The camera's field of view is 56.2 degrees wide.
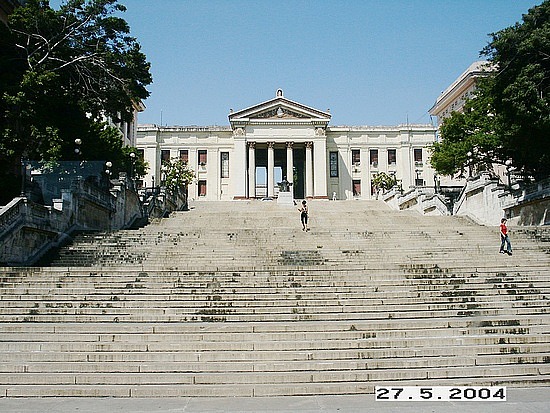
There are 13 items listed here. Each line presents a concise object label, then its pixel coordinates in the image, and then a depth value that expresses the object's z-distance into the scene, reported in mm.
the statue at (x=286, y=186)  48281
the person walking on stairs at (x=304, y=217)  22650
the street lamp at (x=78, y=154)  21969
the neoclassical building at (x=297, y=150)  72625
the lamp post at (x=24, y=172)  19472
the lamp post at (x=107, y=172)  25195
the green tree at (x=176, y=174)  58844
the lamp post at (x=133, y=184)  29375
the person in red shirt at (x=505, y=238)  16797
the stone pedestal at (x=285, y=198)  46719
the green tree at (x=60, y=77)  22594
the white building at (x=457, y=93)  59438
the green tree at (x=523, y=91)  22438
